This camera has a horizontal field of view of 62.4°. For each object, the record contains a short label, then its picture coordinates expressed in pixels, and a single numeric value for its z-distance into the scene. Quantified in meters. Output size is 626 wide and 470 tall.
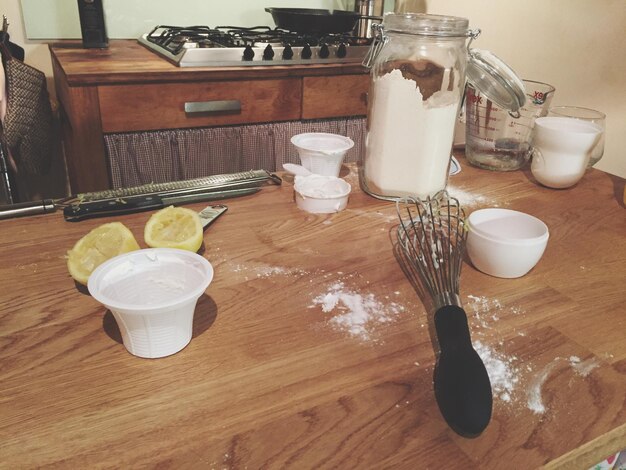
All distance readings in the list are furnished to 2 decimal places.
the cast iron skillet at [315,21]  1.75
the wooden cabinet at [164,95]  1.45
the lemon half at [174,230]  0.67
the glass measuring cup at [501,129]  1.07
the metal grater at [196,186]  0.83
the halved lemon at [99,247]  0.64
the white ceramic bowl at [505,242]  0.67
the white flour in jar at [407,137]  0.83
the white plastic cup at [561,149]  0.94
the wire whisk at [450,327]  0.45
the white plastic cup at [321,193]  0.85
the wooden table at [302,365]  0.43
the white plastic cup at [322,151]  0.91
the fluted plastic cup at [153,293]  0.50
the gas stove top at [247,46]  1.55
